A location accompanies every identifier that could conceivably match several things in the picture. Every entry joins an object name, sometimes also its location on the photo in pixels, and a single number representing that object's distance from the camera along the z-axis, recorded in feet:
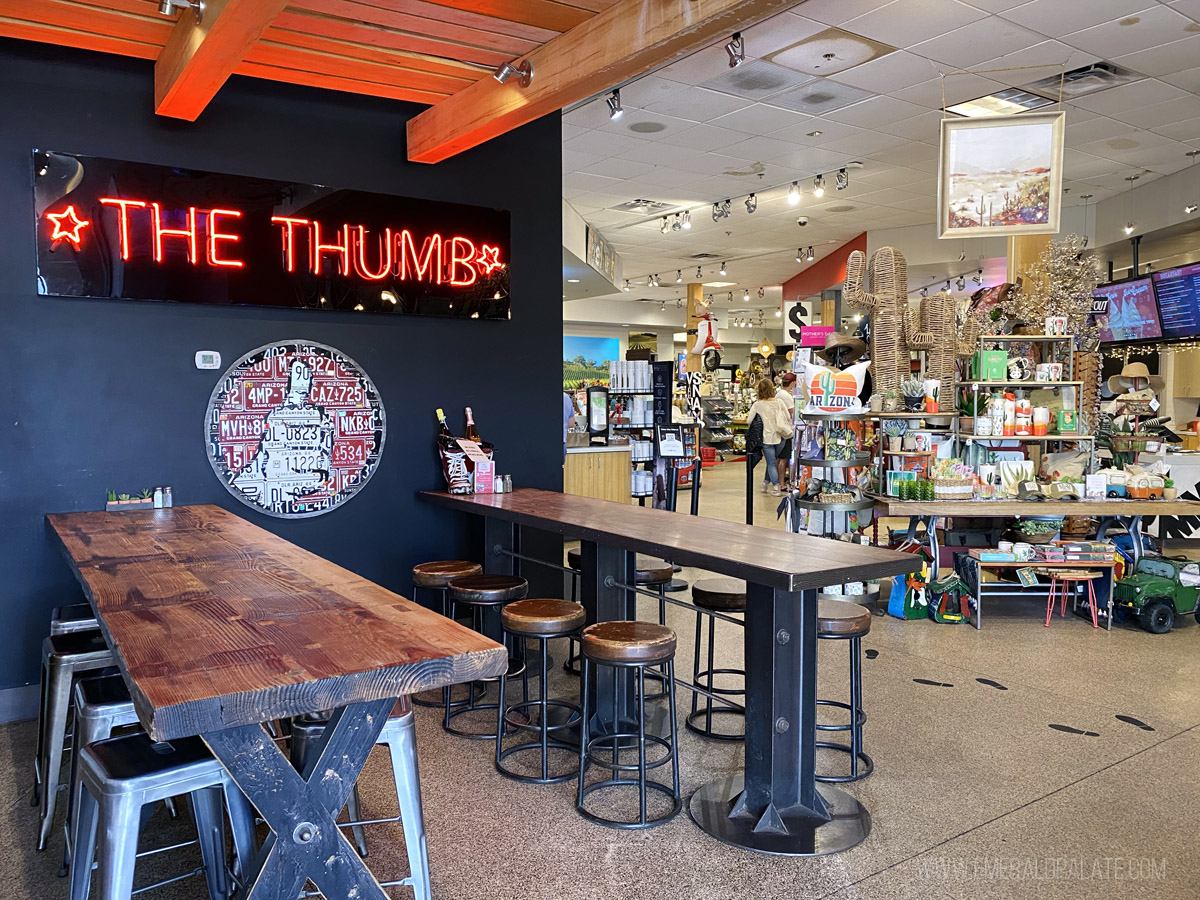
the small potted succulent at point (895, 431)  19.04
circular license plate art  13.93
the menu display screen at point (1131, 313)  27.43
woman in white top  36.47
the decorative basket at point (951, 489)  18.26
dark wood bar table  8.91
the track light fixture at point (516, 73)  11.95
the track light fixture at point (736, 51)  14.29
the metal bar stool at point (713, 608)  11.84
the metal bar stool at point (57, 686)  8.88
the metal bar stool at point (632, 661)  9.07
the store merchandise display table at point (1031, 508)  17.61
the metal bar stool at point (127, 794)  5.82
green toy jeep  17.28
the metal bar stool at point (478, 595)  11.65
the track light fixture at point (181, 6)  10.19
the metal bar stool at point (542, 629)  10.07
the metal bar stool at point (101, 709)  7.47
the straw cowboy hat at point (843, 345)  20.56
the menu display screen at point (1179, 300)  25.64
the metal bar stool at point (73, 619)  10.00
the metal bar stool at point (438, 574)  12.48
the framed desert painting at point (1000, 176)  16.07
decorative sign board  12.65
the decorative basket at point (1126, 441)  23.88
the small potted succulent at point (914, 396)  19.12
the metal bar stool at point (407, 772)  6.75
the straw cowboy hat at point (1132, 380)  26.45
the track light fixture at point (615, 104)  18.17
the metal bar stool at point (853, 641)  10.09
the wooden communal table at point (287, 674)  5.25
